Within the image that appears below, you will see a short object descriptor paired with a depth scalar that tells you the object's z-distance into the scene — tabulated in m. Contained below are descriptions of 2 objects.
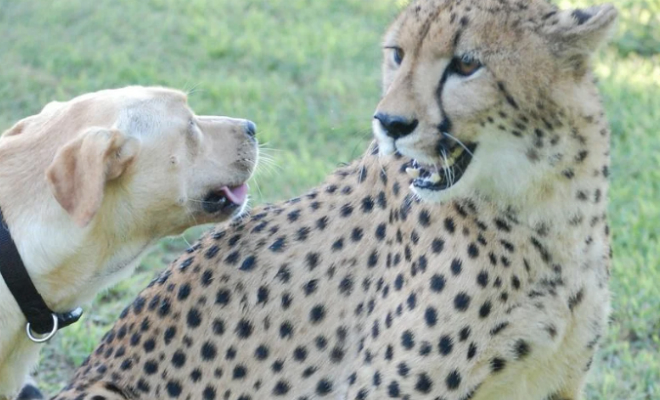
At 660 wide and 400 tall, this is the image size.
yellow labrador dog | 6.98
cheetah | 5.89
